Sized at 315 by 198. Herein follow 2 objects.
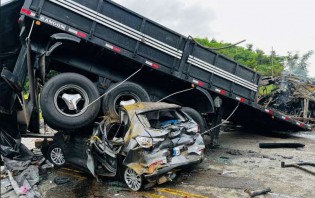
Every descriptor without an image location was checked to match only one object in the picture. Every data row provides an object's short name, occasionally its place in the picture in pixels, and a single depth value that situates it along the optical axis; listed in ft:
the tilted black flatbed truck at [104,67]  18.33
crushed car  15.92
